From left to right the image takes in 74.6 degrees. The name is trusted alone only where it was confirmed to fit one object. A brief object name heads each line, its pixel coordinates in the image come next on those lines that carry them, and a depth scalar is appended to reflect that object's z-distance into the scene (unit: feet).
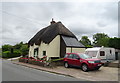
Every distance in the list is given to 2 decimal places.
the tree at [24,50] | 86.77
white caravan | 34.54
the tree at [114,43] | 70.26
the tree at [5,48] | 108.73
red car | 23.34
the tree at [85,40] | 156.29
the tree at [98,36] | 148.18
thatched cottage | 47.71
